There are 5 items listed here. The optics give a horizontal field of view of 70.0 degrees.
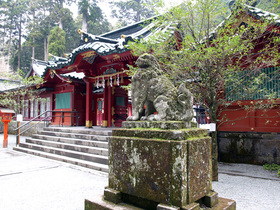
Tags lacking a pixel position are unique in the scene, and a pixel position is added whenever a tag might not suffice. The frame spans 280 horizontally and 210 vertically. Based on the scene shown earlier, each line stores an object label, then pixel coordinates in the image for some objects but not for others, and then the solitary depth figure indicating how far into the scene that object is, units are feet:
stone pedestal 6.74
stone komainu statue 8.17
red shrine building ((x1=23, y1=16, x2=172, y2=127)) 26.43
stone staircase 19.34
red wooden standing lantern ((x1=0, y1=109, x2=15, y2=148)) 29.45
